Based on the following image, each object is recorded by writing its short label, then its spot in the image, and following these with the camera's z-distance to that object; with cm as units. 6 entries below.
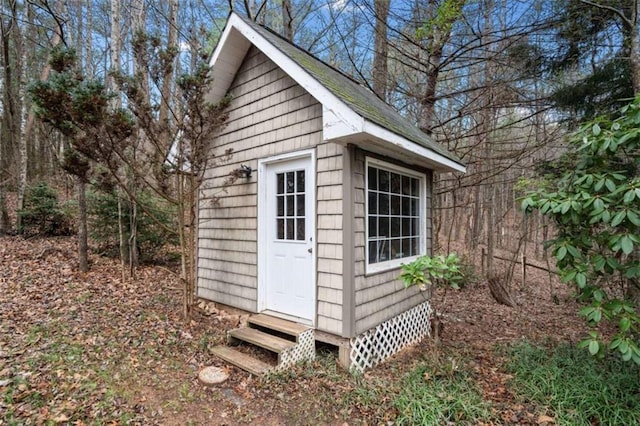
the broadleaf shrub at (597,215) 266
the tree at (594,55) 475
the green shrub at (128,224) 672
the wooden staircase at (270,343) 353
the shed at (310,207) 359
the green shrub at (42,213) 788
